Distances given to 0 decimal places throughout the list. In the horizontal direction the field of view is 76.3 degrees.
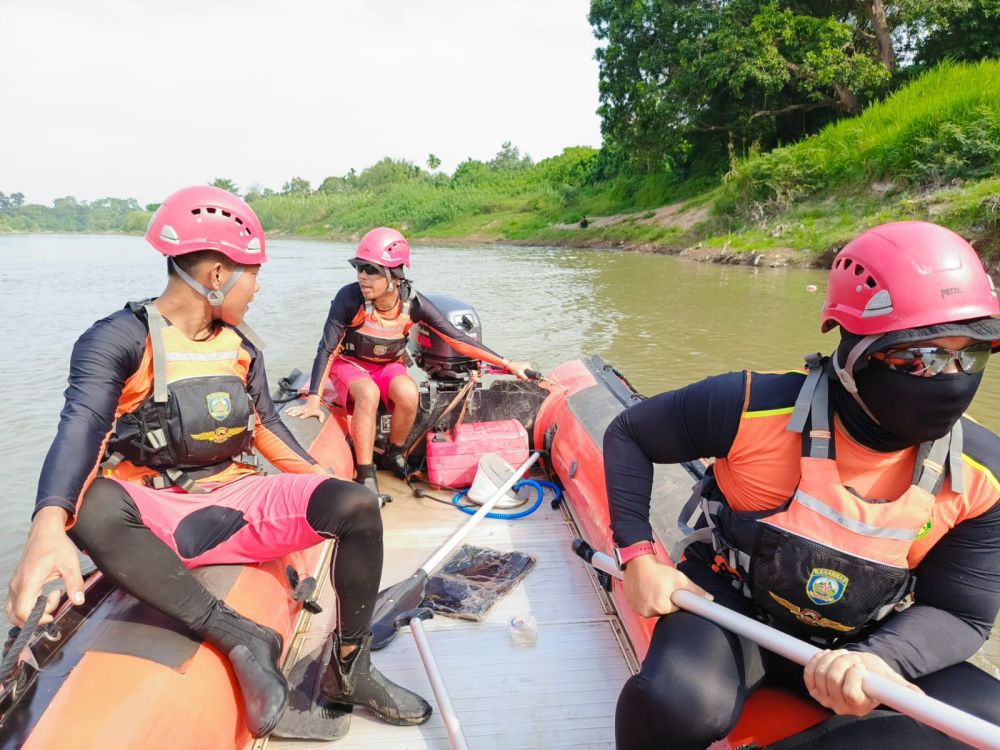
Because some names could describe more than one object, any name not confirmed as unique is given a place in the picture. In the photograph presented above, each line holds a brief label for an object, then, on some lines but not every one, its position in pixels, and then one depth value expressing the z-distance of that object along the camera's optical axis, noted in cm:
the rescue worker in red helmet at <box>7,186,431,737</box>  154
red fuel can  346
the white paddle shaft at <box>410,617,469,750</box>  168
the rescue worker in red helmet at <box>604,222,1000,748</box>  121
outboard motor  390
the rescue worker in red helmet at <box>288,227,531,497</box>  343
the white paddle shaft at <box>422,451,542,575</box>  243
